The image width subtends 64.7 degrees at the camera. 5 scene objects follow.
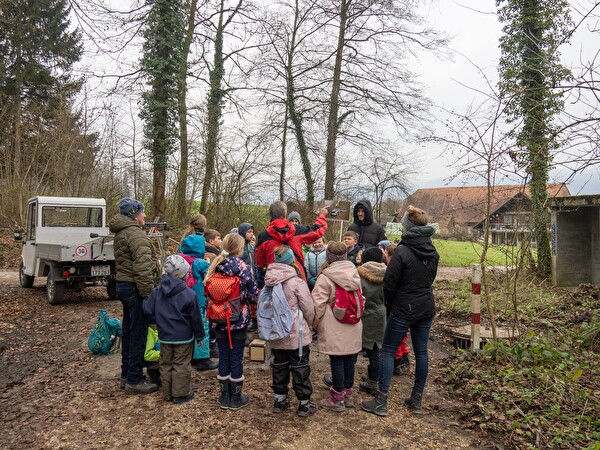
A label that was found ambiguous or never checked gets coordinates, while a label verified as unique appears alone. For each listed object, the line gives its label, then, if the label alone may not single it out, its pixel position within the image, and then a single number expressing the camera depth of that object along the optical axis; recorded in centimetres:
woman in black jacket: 452
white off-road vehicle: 938
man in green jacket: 482
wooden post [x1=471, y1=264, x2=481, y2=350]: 628
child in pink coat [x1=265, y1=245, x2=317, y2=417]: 441
